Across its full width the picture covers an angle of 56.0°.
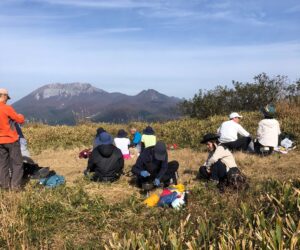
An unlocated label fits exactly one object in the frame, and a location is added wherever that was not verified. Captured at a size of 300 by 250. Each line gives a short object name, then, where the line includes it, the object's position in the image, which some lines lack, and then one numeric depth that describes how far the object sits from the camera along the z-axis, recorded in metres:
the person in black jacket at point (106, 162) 6.61
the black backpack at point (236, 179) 5.47
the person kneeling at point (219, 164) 5.78
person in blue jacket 10.29
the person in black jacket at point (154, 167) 6.02
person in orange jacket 5.74
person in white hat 7.94
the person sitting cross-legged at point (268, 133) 8.19
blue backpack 6.27
